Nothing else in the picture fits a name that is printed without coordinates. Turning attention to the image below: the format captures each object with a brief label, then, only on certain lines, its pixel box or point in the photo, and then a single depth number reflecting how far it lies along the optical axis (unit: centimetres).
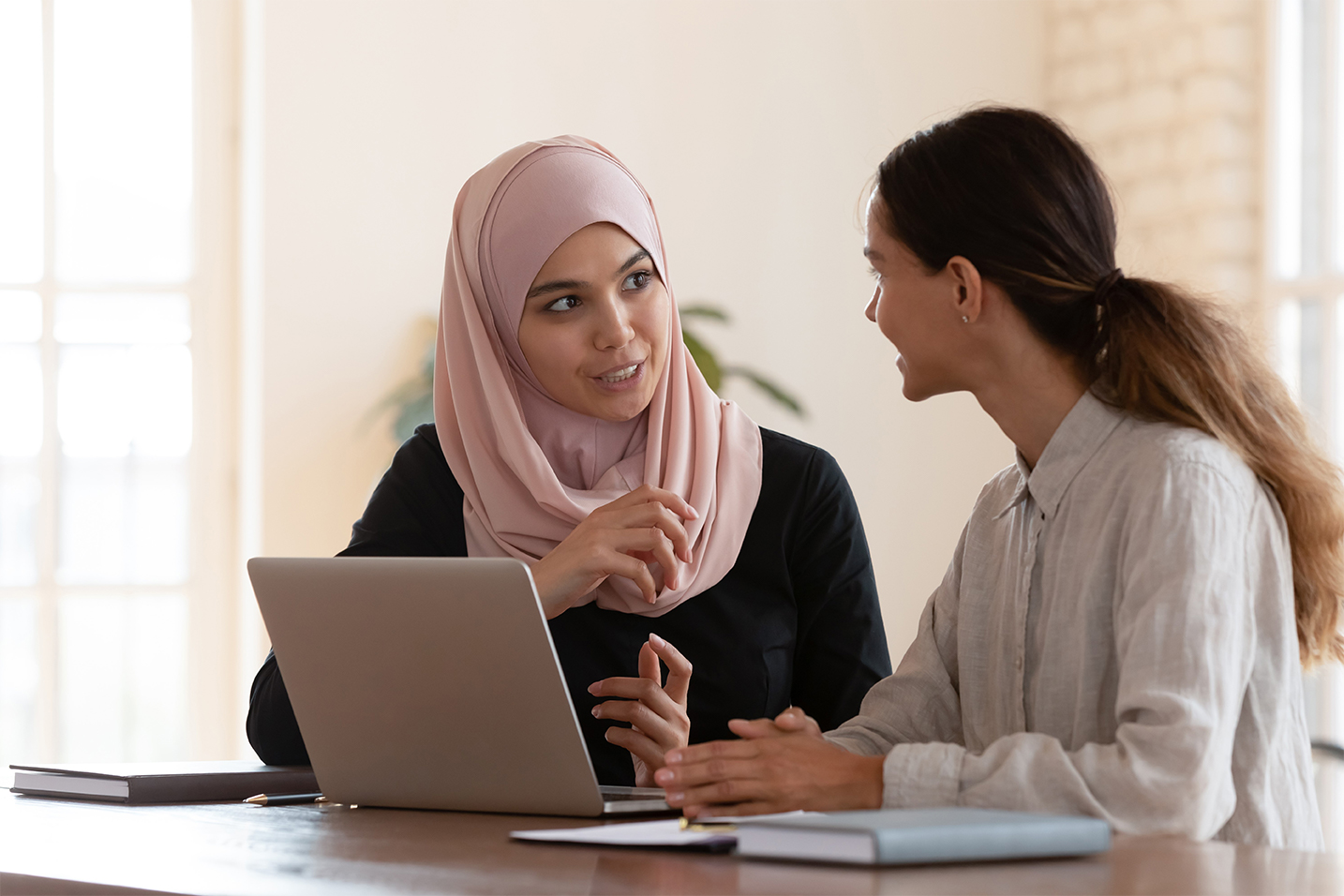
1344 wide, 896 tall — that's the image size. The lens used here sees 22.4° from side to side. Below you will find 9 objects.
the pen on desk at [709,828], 239
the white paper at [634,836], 235
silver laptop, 250
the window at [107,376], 590
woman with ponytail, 245
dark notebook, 273
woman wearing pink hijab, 300
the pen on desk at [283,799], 270
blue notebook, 225
